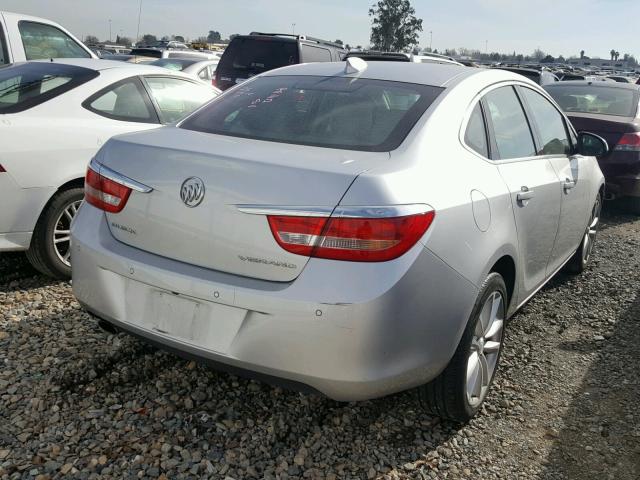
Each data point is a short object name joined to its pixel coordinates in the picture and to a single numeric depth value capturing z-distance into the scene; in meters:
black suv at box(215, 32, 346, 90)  10.55
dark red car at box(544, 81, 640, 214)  6.85
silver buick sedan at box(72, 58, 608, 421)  2.16
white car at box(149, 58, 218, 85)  12.80
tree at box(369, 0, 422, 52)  74.25
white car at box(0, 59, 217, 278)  3.81
